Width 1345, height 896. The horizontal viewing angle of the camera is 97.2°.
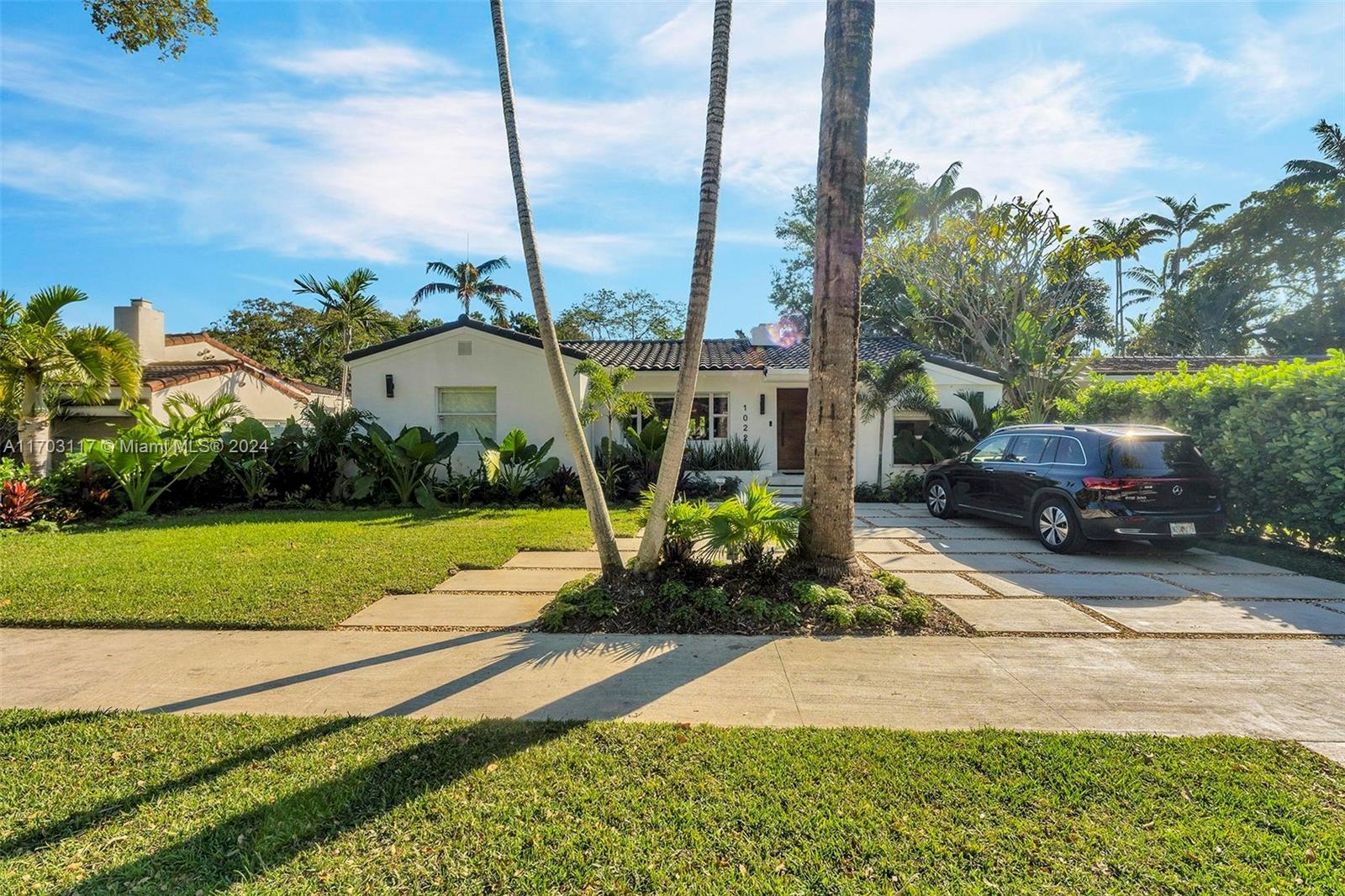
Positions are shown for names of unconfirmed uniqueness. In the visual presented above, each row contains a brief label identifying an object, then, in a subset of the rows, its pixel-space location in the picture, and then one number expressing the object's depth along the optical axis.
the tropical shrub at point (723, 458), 14.50
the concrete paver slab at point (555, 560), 7.16
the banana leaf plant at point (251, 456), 11.86
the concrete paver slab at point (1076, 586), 5.98
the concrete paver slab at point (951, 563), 7.05
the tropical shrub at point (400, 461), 11.69
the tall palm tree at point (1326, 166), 25.45
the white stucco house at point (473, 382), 13.30
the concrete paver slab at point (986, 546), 8.07
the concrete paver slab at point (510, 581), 6.21
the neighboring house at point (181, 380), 14.57
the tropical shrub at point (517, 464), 11.97
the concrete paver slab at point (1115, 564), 6.98
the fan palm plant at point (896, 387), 12.89
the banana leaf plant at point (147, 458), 10.59
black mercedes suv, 7.21
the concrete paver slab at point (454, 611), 5.13
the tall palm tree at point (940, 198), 23.22
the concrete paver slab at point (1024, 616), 4.97
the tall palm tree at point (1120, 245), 14.89
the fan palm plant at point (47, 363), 10.27
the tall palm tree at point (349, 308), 21.39
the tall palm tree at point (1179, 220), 31.98
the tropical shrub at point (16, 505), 9.58
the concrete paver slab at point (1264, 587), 5.93
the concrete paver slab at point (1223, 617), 4.92
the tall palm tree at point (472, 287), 28.41
